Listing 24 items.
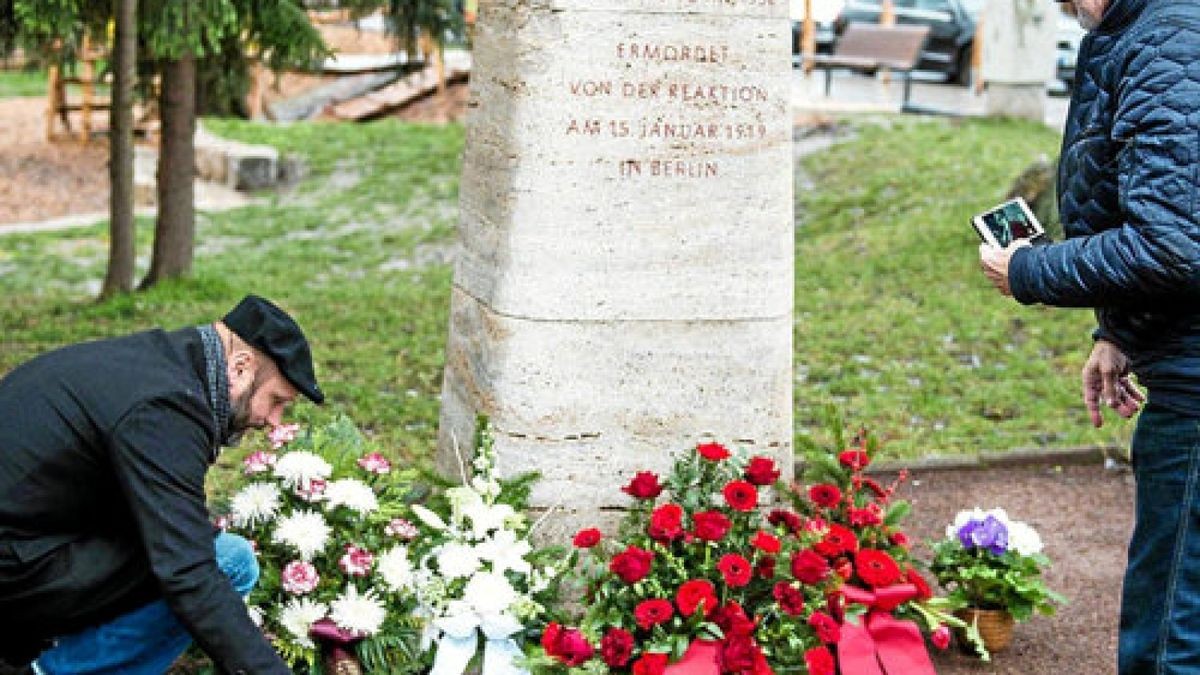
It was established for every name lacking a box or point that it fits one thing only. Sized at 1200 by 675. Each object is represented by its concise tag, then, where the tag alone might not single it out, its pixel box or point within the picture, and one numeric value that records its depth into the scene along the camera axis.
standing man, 3.39
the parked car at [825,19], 24.98
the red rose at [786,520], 4.83
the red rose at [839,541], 4.70
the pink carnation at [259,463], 4.58
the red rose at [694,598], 4.40
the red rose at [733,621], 4.33
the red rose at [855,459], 5.04
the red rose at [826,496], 4.81
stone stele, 5.02
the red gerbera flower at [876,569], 4.76
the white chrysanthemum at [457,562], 4.58
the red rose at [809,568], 4.45
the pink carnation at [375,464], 4.75
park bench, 19.64
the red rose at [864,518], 4.95
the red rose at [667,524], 4.53
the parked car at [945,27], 22.70
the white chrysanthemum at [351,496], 4.56
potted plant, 5.16
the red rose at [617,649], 4.30
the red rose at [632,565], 4.39
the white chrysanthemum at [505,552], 4.64
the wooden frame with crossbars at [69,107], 18.17
